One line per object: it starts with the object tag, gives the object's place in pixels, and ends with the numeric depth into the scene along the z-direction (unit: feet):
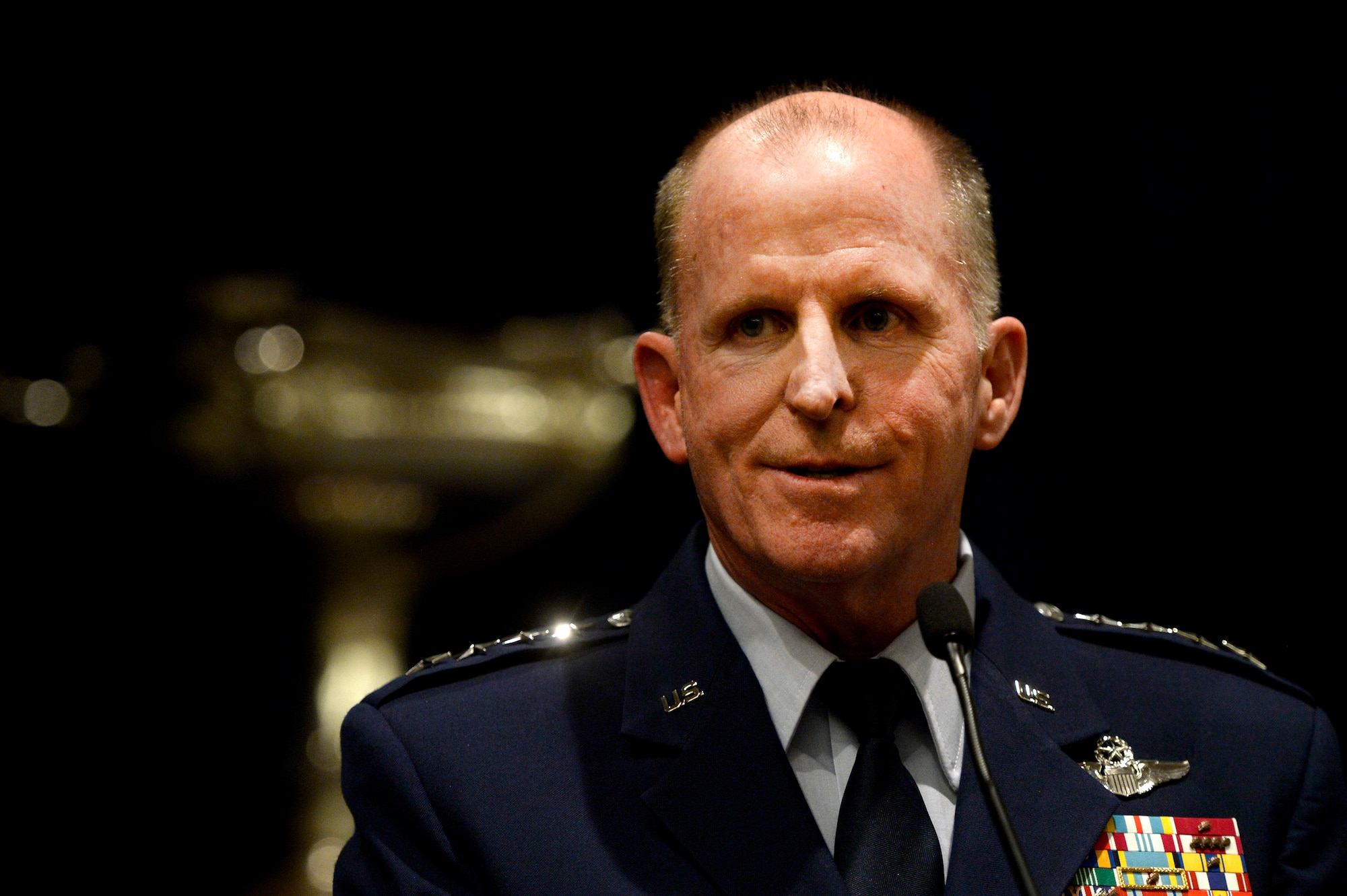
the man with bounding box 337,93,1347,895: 9.93
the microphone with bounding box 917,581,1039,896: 9.50
